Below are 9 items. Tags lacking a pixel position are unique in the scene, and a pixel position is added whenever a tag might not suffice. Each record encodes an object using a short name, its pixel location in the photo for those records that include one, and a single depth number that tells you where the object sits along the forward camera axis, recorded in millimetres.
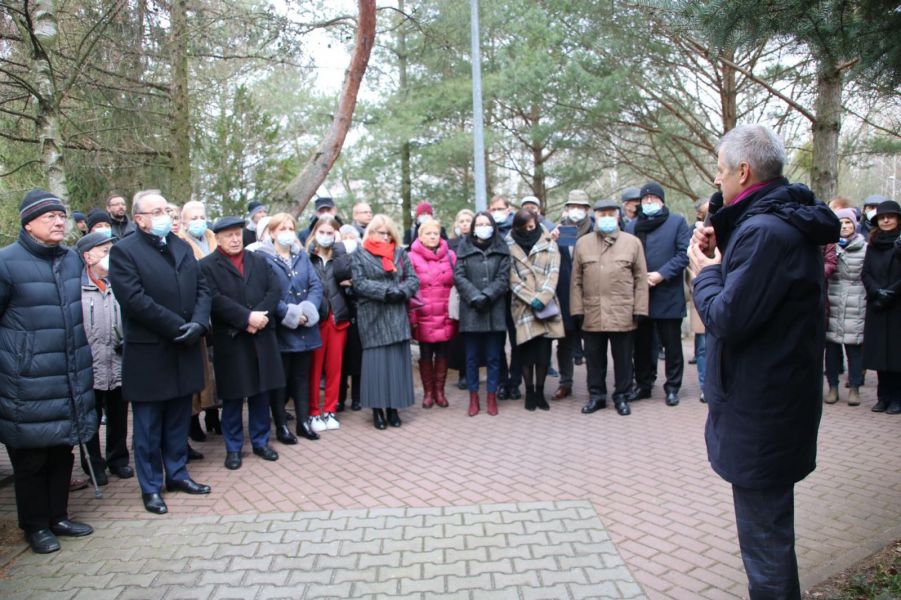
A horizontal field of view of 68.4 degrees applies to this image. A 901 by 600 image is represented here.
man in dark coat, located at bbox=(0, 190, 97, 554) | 4090
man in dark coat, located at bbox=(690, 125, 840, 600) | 2576
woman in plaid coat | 6957
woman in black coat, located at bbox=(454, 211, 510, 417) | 6961
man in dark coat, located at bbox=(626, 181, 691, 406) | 7129
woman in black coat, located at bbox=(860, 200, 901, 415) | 6688
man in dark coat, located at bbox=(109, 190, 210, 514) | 4598
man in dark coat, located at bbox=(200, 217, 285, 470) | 5383
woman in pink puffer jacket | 7273
